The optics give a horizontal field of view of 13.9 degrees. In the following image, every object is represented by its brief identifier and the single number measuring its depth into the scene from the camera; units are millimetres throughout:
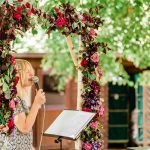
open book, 6065
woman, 6122
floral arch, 5565
